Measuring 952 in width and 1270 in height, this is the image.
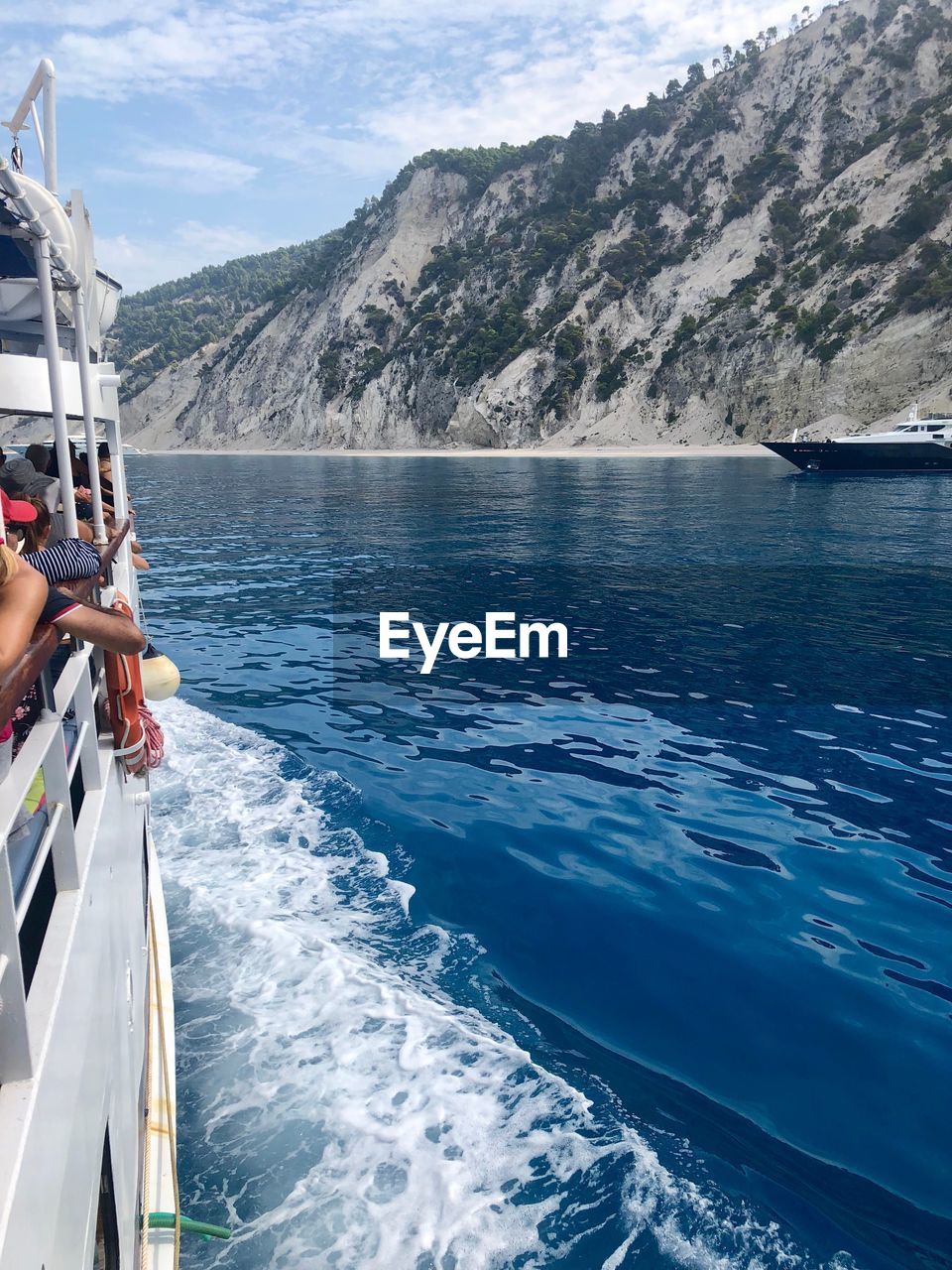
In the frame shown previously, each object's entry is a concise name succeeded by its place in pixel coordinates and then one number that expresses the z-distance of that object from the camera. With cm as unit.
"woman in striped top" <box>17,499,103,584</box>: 455
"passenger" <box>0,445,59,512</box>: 609
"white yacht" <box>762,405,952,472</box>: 5422
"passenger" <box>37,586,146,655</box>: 320
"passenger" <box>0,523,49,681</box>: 237
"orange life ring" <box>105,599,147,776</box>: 506
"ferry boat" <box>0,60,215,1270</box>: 218
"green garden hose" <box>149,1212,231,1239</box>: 402
